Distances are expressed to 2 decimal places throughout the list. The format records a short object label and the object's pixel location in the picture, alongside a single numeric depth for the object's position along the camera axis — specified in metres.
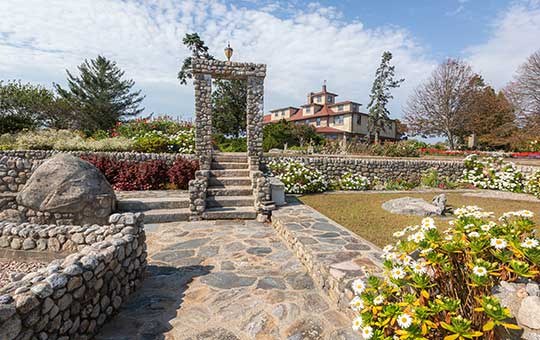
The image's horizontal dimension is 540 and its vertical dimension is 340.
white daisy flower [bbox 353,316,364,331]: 1.90
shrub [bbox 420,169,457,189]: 11.72
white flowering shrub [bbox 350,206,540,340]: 1.59
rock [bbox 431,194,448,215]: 6.45
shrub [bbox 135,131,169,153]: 10.94
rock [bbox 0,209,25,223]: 5.86
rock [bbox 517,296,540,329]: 1.38
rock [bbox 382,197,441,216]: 6.31
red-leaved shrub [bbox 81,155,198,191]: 8.71
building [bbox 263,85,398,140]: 35.88
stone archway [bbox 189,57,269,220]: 9.02
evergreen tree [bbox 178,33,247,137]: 25.77
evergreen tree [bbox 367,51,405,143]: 30.74
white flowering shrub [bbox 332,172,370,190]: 10.96
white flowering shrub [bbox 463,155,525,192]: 11.04
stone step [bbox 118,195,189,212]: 6.39
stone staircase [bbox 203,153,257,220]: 6.47
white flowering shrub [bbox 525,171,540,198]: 9.49
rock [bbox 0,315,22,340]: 1.66
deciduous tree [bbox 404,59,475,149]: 26.94
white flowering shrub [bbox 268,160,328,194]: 9.63
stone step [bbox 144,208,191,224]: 6.19
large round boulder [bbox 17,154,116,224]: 5.30
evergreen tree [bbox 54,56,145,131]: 27.42
